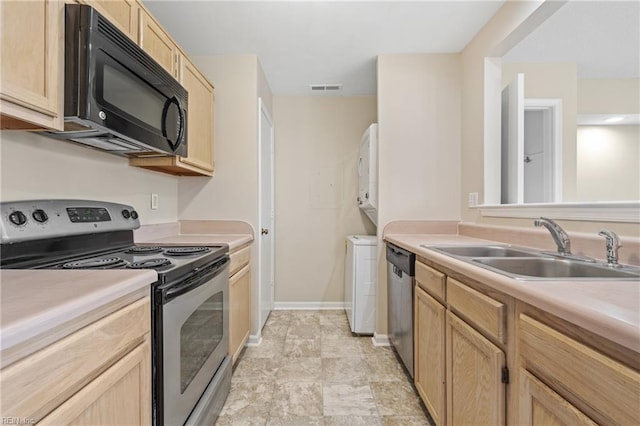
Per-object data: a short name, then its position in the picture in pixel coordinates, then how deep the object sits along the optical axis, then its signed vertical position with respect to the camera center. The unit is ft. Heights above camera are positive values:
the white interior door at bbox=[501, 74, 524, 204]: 6.58 +1.68
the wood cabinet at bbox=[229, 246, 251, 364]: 6.32 -2.11
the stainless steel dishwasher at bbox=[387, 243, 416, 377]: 6.00 -2.04
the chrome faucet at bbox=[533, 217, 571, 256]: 4.21 -0.33
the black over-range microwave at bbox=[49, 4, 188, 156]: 3.37 +1.67
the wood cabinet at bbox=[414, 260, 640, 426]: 1.83 -1.34
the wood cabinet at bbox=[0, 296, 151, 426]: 1.78 -1.24
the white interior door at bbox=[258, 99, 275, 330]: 8.57 -0.19
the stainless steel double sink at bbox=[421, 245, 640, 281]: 3.41 -0.70
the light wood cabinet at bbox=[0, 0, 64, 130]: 2.75 +1.51
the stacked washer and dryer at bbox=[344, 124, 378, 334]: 8.50 -1.66
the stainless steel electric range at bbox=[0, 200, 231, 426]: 3.38 -0.85
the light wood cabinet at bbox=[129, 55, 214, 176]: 6.05 +1.96
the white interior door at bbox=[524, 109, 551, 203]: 8.11 +1.66
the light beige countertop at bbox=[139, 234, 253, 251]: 6.26 -0.65
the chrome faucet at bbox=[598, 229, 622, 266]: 3.47 -0.37
